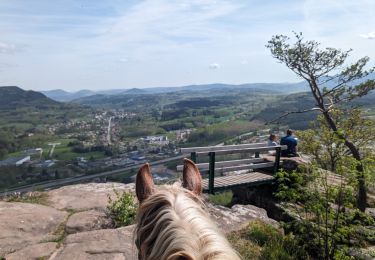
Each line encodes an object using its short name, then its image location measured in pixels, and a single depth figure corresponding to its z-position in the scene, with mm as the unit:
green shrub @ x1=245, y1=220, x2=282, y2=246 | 5512
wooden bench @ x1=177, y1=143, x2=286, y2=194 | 8852
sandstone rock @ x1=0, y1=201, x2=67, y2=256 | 4816
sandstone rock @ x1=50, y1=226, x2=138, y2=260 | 4266
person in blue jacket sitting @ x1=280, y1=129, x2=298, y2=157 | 10397
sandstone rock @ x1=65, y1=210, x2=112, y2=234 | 5312
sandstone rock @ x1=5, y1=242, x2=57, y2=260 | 4285
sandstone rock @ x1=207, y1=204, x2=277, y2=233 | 5955
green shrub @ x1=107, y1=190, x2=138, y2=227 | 5504
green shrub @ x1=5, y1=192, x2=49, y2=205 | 6629
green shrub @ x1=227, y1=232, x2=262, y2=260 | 5055
